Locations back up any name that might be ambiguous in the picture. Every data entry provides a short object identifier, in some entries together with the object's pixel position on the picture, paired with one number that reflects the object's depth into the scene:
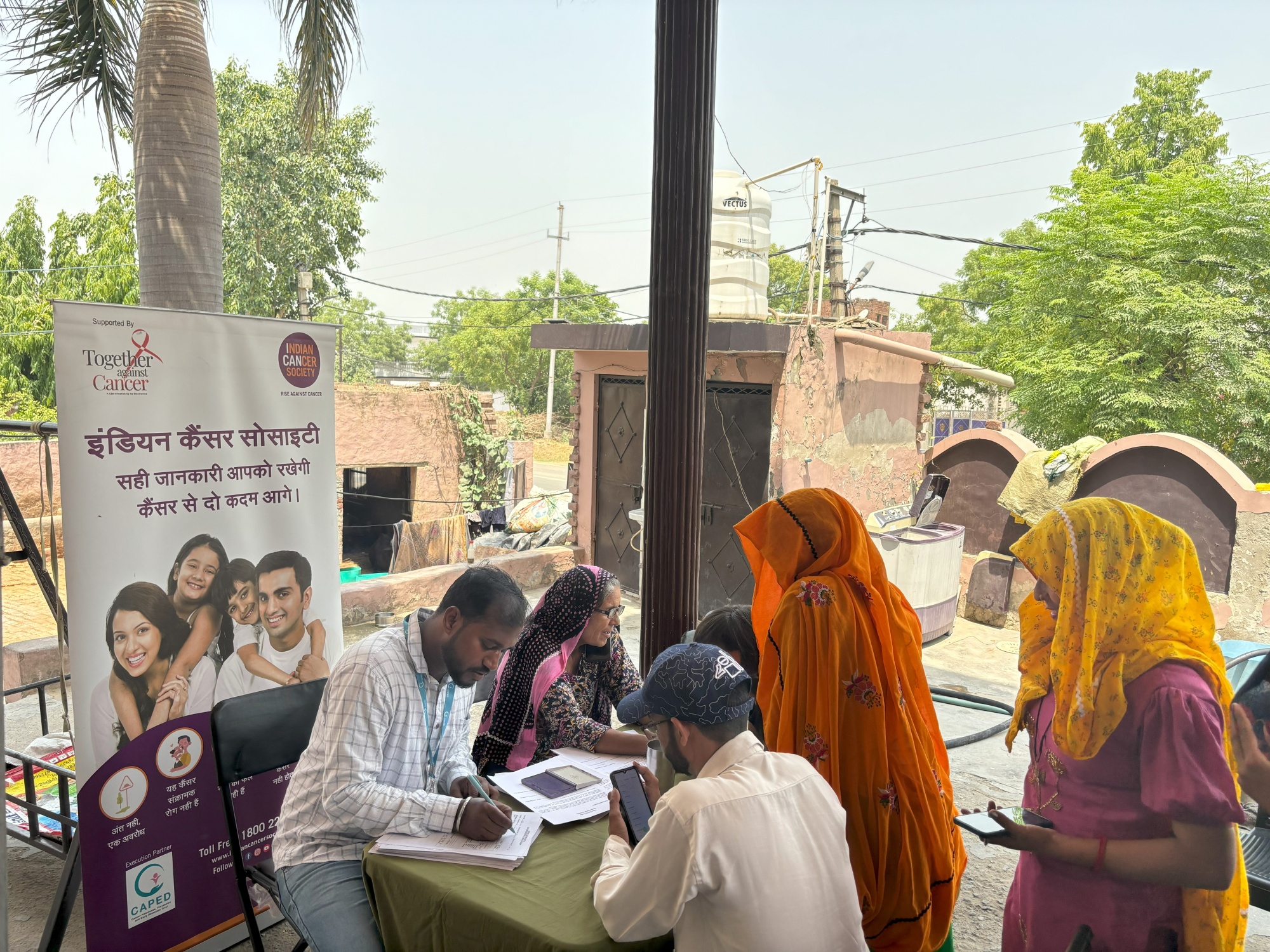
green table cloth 1.73
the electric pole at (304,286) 16.42
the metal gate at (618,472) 8.77
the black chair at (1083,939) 2.16
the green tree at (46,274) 17.81
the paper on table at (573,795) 2.20
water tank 8.31
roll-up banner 2.49
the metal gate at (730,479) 8.02
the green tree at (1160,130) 14.67
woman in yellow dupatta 1.93
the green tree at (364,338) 37.09
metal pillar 2.83
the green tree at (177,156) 4.34
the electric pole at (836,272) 10.63
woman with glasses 2.83
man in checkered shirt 2.06
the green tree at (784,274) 44.03
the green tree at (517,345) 38.16
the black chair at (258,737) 2.44
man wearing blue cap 1.50
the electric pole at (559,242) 30.63
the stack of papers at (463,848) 1.94
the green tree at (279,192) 18.00
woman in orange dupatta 2.07
